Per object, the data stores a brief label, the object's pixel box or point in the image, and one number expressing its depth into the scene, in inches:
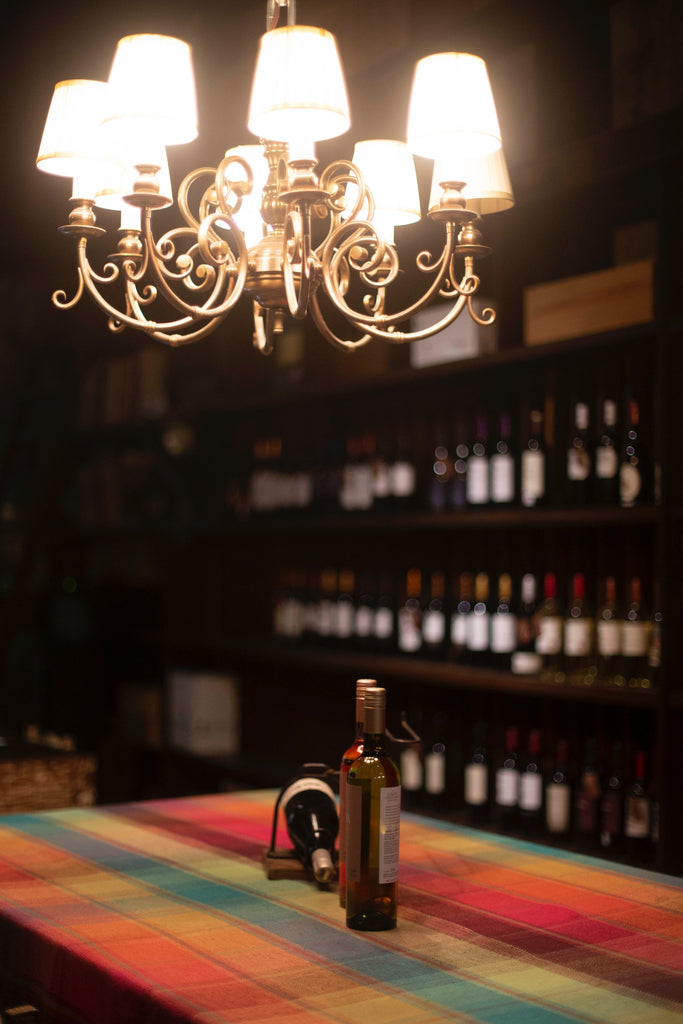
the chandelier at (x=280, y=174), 65.0
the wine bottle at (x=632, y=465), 109.0
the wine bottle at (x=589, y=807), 112.6
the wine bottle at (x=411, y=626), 134.4
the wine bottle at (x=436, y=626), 131.0
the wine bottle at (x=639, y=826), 107.0
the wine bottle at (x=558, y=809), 115.1
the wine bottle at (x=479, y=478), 124.6
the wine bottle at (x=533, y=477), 118.1
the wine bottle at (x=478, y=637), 124.2
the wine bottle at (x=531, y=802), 118.0
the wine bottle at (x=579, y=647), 113.1
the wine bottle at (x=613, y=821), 110.0
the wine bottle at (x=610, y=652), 109.7
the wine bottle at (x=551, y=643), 115.9
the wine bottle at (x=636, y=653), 108.0
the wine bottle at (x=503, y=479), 122.0
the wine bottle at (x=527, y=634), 119.6
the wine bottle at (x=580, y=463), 114.1
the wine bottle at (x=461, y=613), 128.0
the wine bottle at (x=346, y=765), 59.6
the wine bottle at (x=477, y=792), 124.3
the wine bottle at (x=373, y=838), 58.3
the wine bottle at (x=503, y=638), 121.6
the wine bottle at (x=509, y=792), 119.7
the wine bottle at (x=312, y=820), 67.6
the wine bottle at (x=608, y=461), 111.1
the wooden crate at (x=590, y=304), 109.9
